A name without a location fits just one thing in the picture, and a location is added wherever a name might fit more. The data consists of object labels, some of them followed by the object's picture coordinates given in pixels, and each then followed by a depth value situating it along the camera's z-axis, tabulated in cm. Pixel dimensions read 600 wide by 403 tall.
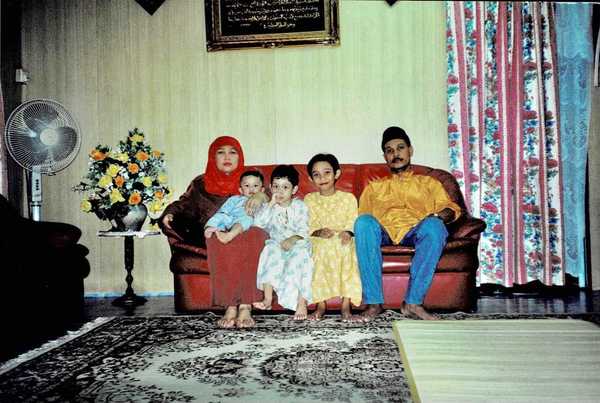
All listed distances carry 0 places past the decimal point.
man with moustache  280
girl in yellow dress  285
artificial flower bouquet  343
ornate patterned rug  167
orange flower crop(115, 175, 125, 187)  341
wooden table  356
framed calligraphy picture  398
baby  286
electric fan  312
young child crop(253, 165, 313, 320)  283
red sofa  294
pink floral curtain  379
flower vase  345
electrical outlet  397
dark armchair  254
